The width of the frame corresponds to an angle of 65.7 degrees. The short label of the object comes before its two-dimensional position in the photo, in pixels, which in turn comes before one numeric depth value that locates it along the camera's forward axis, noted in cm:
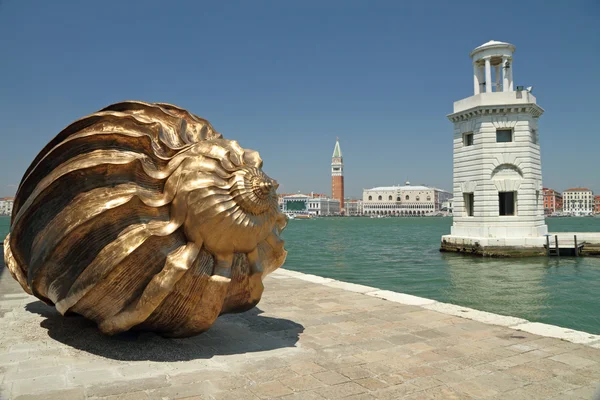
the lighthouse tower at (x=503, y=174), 2612
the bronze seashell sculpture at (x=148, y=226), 429
